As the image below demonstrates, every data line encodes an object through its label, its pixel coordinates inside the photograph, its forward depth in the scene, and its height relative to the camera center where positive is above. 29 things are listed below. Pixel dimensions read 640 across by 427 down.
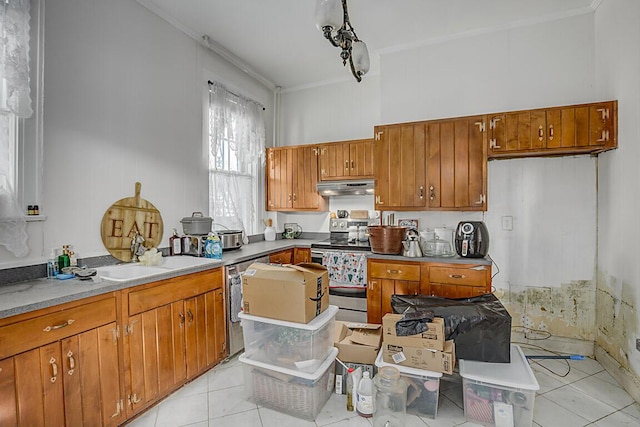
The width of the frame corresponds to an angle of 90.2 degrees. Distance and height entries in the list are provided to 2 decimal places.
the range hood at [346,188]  3.87 +0.30
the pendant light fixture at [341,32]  1.50 +0.91
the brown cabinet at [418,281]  2.73 -0.62
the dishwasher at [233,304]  2.77 -0.80
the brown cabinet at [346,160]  3.89 +0.65
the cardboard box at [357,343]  2.24 -0.95
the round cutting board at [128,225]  2.46 -0.10
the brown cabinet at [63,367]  1.44 -0.78
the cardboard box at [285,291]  1.96 -0.50
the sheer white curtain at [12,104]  1.85 +0.64
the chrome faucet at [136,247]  2.60 -0.28
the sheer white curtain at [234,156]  3.55 +0.69
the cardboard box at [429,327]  2.02 -0.75
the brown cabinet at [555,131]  2.61 +0.69
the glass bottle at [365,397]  2.04 -1.19
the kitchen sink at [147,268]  2.28 -0.42
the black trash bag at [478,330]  2.11 -0.80
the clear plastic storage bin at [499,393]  1.88 -1.11
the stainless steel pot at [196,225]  3.00 -0.12
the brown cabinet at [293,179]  4.19 +0.44
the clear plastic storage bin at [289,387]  2.03 -1.17
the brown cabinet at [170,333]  2.00 -0.86
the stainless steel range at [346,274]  3.47 -0.69
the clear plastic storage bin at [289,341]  2.02 -0.85
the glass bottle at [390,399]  1.94 -1.15
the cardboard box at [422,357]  1.99 -0.93
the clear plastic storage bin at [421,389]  2.03 -1.15
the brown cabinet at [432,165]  3.01 +0.46
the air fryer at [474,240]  2.79 -0.25
